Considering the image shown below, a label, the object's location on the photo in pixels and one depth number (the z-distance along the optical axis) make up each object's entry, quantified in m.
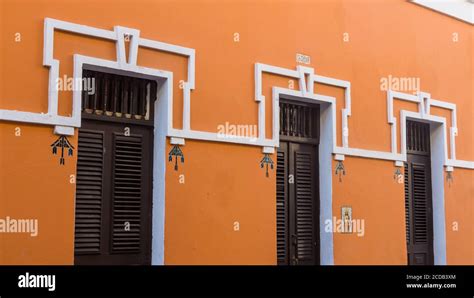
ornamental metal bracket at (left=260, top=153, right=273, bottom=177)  8.63
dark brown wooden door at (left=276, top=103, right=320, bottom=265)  9.12
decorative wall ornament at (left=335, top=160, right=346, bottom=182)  9.62
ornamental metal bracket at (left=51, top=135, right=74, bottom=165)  6.78
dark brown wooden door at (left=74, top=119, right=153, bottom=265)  7.21
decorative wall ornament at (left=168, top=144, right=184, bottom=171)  7.69
